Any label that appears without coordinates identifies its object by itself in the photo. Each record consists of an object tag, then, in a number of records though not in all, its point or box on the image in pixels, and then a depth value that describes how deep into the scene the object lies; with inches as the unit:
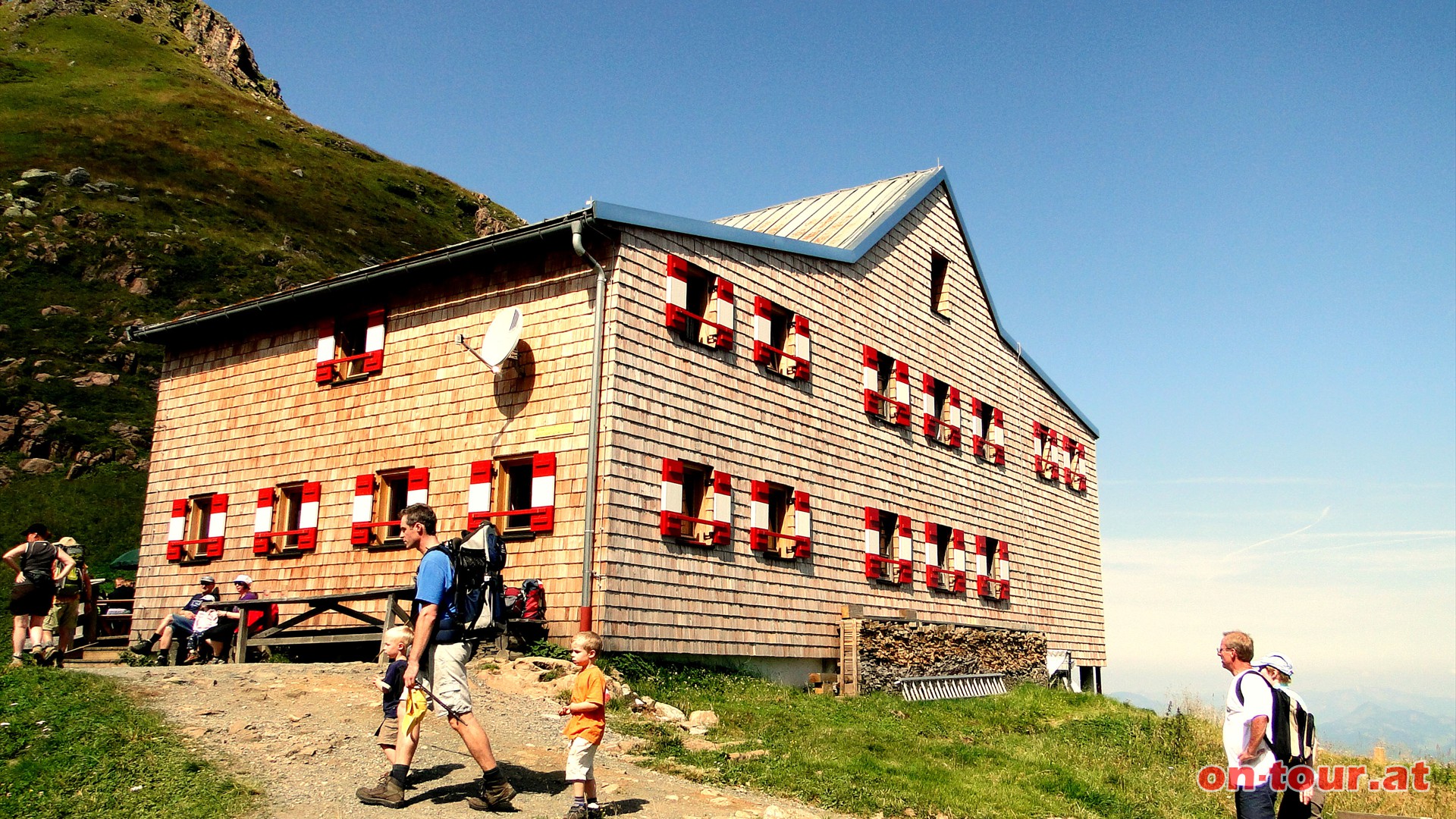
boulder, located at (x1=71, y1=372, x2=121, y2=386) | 1656.0
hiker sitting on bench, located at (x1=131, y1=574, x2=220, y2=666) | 621.9
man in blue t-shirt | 314.3
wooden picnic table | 519.3
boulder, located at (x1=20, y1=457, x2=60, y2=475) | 1435.8
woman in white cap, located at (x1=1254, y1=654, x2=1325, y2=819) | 276.7
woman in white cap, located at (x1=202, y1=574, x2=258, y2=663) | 616.7
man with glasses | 270.4
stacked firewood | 759.7
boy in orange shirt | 317.7
